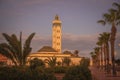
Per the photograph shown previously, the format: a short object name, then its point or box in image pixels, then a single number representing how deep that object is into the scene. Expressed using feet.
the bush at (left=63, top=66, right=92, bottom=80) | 59.41
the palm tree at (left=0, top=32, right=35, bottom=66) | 93.40
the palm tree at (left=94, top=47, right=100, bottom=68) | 314.76
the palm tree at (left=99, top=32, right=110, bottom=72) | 195.62
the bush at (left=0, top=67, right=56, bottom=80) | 62.90
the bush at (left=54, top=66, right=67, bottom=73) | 156.15
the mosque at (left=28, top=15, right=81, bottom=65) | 425.89
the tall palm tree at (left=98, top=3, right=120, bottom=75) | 130.11
